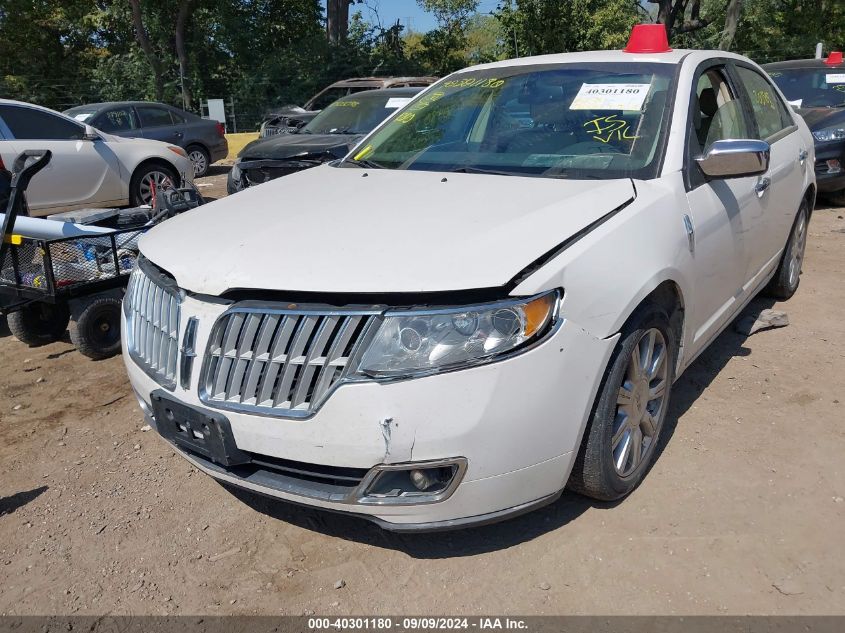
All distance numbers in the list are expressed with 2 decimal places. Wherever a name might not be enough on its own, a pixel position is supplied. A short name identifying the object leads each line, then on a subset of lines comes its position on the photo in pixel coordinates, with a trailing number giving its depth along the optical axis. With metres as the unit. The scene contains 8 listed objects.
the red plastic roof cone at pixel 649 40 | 3.85
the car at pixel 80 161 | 8.35
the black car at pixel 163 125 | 12.73
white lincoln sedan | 2.24
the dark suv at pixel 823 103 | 8.20
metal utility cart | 4.47
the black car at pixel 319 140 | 7.76
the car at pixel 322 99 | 13.22
